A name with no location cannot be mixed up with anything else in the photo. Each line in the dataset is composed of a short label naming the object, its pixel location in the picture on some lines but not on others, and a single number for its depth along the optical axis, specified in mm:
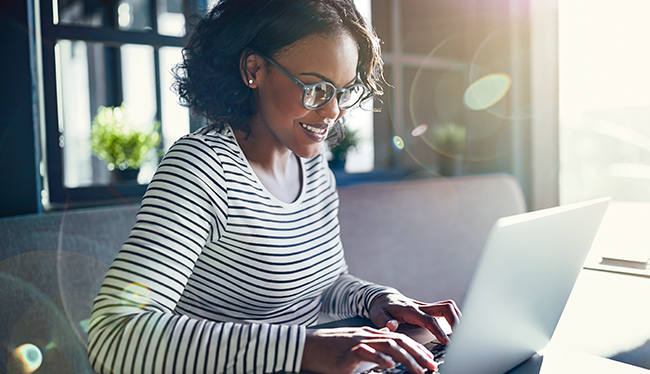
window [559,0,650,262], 2582
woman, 676
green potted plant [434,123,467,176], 2723
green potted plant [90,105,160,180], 1771
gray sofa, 1188
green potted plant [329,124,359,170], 2340
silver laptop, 548
